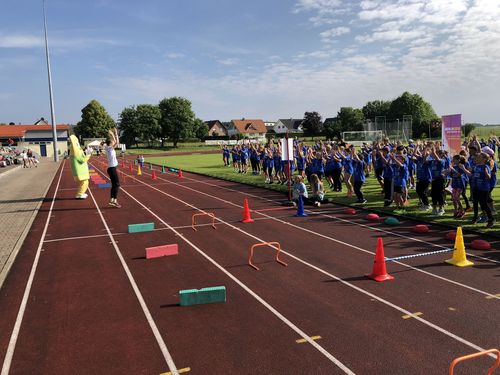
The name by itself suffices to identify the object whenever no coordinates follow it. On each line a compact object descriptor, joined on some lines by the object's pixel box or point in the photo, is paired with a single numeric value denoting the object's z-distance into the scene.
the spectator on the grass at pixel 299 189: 14.61
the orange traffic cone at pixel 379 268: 7.22
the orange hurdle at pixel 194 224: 11.55
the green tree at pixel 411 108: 80.91
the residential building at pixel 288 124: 123.56
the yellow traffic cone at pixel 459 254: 7.86
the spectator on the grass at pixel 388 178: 13.53
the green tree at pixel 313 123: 88.44
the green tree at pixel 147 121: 82.50
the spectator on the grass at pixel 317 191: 15.03
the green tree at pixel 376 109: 89.44
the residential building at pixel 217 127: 119.38
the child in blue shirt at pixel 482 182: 10.07
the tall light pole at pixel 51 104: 52.03
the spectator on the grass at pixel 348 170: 16.19
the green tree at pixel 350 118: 77.44
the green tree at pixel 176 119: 83.50
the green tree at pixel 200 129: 90.94
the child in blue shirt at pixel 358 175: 14.45
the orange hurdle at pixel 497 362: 3.43
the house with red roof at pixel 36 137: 76.38
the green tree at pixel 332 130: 74.51
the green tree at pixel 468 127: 56.16
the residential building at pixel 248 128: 118.12
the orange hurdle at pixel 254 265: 8.07
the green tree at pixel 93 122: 84.12
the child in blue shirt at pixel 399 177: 12.97
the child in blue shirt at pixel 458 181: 11.55
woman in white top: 15.62
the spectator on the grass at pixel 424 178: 12.57
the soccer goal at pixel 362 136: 52.79
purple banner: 14.45
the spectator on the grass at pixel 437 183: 12.02
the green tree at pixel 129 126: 83.00
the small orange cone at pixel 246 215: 12.48
